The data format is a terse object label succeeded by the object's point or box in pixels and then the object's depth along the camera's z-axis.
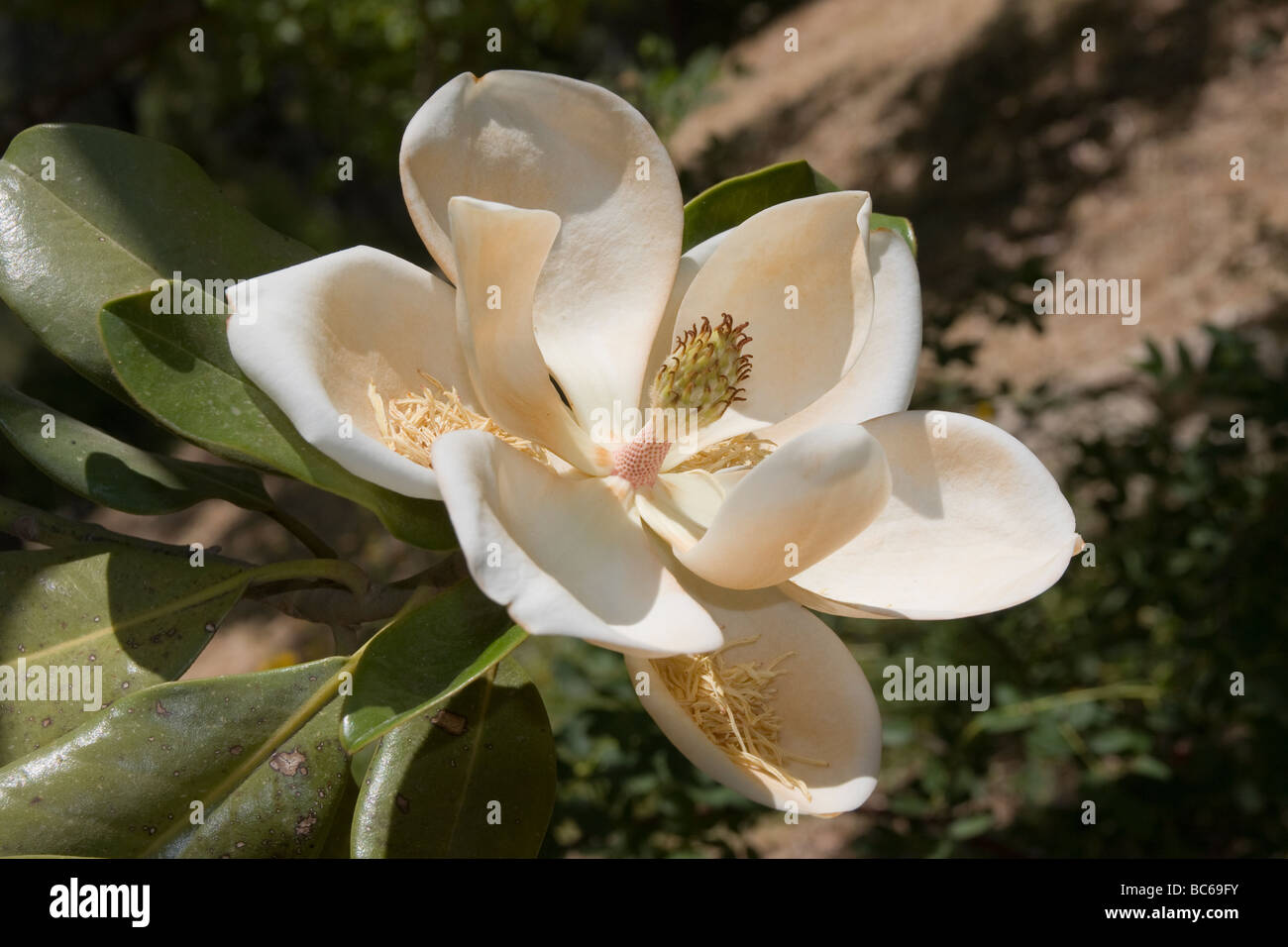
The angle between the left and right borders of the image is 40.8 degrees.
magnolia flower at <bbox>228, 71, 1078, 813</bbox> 0.41
